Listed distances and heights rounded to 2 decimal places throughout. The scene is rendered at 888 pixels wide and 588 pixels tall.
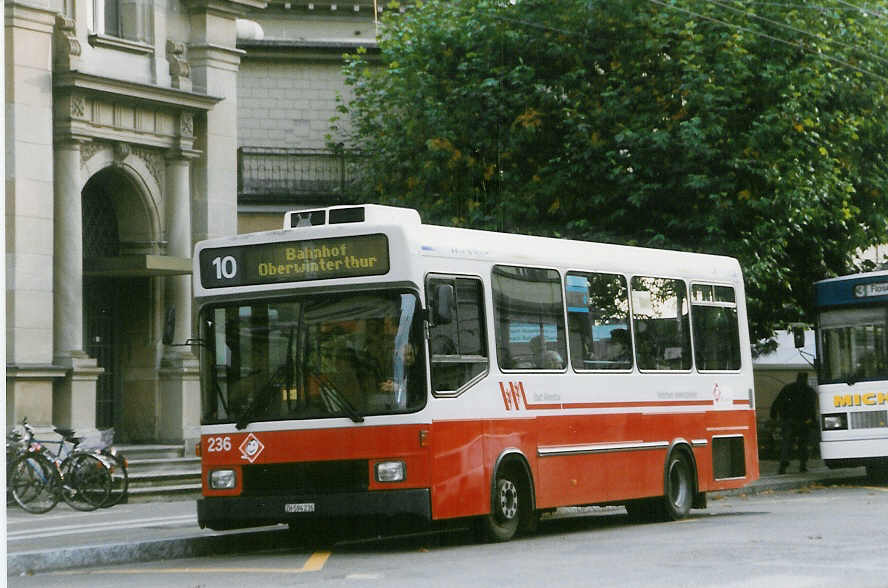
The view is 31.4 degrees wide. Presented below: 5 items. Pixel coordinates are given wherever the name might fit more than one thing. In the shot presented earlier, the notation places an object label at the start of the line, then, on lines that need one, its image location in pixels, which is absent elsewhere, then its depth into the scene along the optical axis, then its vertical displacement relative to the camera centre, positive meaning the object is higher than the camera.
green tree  23.61 +4.88
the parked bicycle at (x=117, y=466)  20.72 -0.09
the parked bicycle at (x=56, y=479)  19.88 -0.23
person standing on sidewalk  26.89 +0.36
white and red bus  12.85 +0.64
